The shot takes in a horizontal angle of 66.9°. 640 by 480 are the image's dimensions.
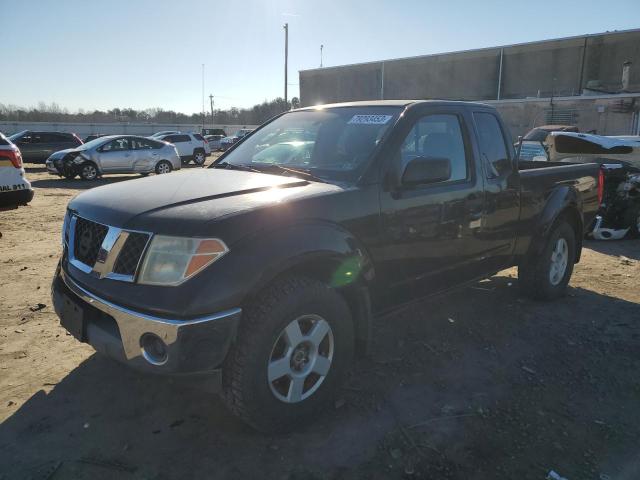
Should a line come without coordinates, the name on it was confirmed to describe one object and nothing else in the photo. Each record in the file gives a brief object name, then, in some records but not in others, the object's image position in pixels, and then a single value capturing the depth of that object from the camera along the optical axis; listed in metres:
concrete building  27.28
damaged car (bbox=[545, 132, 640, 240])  7.68
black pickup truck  2.33
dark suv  21.23
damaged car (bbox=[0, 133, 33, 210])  5.72
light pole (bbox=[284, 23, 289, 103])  38.88
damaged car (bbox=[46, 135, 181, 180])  16.23
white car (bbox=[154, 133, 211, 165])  23.72
